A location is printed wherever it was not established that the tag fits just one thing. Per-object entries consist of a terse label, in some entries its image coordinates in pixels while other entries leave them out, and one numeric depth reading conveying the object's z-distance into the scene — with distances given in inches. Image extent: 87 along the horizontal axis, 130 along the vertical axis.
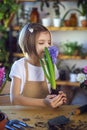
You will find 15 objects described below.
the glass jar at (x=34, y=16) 142.5
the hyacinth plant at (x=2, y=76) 49.1
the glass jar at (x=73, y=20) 139.2
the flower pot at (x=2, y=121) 48.7
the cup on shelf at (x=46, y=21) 139.9
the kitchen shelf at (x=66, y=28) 135.6
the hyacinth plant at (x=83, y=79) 62.8
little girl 71.6
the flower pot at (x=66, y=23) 138.9
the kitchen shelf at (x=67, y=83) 139.8
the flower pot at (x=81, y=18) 136.7
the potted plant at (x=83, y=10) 133.9
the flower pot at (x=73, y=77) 139.3
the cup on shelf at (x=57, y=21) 138.2
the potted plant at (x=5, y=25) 135.1
